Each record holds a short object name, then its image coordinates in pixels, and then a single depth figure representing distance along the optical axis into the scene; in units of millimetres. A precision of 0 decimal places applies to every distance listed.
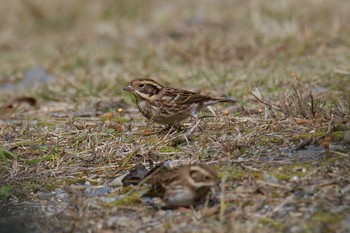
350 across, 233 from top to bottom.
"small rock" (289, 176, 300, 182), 9615
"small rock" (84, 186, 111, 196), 10156
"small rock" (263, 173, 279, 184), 9664
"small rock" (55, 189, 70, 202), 10109
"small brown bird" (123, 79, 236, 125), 12375
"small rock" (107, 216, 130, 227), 9047
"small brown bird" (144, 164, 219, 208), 8875
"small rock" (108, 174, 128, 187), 10305
